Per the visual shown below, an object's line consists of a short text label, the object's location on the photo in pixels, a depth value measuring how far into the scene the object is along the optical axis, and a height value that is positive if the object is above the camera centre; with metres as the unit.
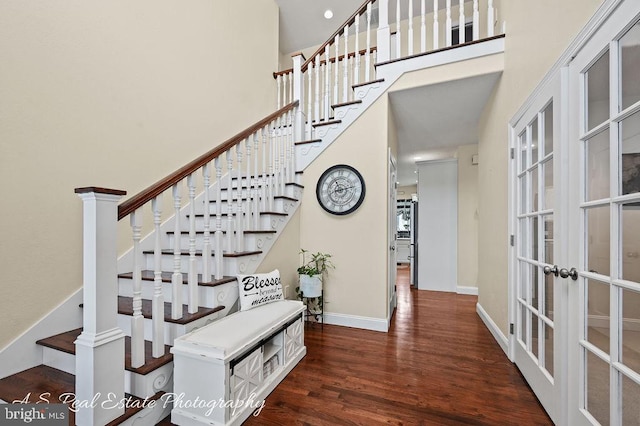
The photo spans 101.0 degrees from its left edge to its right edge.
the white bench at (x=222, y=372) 1.38 -0.87
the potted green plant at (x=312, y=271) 2.80 -0.62
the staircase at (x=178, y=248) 1.21 -0.23
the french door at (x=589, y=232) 1.00 -0.08
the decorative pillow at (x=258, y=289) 2.00 -0.60
